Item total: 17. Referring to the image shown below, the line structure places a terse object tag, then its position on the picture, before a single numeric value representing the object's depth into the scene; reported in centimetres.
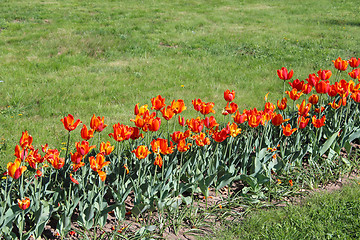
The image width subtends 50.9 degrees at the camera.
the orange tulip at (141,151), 291
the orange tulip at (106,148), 289
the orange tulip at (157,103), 331
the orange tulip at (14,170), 244
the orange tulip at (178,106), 335
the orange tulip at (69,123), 288
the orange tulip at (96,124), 300
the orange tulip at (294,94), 389
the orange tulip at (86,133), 286
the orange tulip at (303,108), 378
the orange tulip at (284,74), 404
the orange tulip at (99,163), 271
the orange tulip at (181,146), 313
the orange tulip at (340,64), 441
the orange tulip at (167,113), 325
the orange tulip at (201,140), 327
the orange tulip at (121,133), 294
